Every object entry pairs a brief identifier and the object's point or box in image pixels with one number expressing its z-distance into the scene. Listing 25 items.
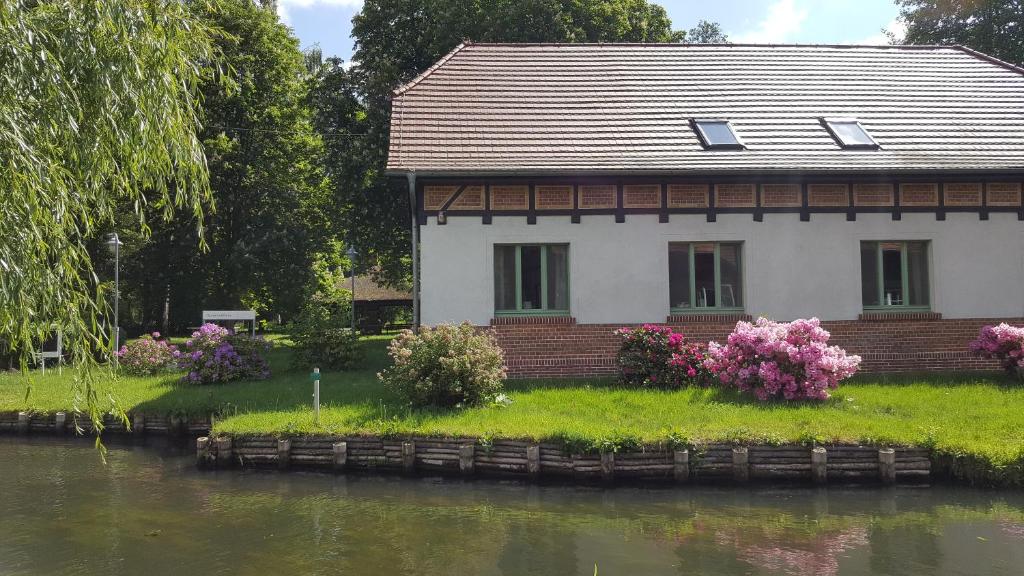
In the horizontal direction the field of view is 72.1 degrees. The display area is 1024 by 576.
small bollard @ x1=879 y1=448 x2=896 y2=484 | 8.38
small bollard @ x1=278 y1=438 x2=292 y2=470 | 9.44
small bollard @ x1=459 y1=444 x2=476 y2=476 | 8.98
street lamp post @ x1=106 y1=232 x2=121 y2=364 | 17.63
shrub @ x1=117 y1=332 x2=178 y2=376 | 16.53
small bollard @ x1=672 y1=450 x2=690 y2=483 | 8.55
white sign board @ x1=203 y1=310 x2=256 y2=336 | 17.42
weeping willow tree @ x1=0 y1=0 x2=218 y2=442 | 4.92
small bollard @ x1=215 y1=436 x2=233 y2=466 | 9.60
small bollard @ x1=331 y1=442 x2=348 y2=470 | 9.32
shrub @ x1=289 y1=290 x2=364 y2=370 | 15.65
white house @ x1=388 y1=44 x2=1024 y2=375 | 12.77
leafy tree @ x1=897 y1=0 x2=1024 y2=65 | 25.83
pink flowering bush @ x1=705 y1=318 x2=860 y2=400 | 10.41
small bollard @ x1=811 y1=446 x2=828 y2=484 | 8.46
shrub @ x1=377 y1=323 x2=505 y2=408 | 10.30
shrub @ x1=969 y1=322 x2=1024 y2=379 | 11.92
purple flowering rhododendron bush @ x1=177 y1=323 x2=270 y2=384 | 14.43
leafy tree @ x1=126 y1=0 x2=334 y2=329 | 23.80
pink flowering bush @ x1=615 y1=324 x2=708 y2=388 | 11.48
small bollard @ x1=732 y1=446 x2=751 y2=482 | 8.55
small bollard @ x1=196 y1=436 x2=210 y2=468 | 9.72
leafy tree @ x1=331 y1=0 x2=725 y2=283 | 21.59
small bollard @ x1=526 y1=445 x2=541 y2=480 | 8.82
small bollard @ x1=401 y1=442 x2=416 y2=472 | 9.18
